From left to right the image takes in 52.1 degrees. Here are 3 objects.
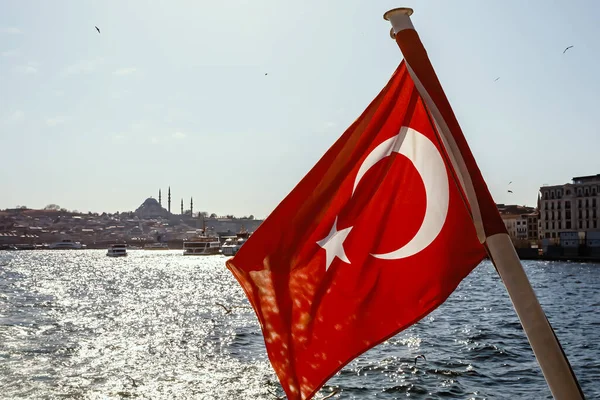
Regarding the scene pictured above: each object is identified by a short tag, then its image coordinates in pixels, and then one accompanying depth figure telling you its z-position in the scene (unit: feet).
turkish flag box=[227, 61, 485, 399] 9.64
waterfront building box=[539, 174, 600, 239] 319.68
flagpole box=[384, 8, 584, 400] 6.88
